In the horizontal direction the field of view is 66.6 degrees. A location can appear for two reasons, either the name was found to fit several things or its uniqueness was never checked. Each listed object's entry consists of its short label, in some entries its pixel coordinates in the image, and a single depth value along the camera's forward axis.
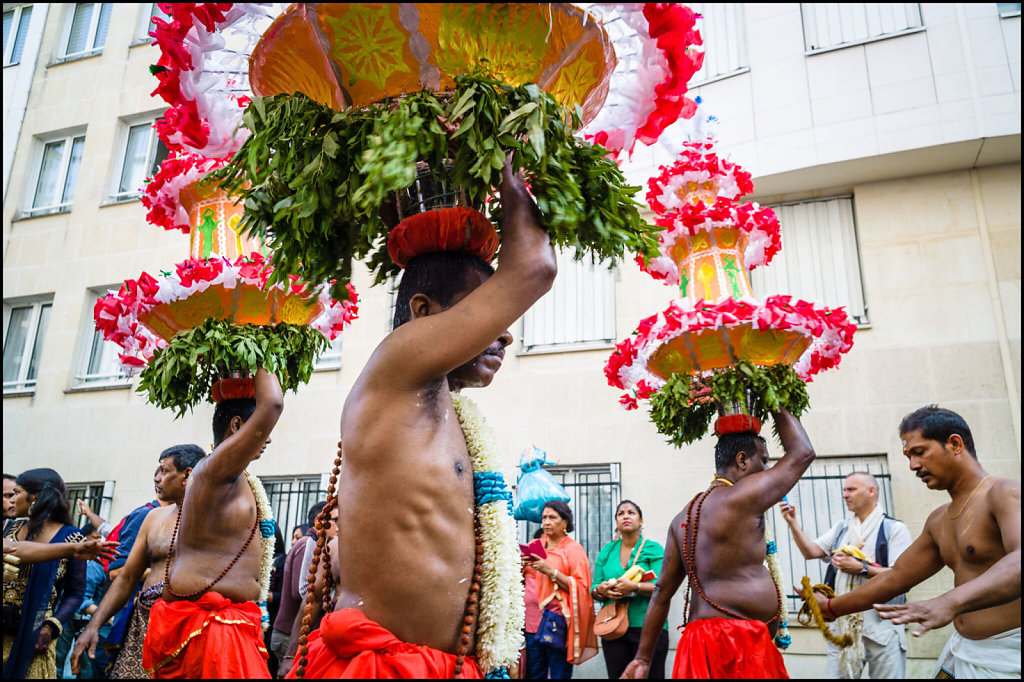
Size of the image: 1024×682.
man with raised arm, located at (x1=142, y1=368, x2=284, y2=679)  4.18
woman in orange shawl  7.50
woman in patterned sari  5.62
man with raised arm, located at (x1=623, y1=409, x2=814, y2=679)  4.68
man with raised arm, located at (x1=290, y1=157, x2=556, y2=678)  2.07
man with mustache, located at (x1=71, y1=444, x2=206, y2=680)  5.05
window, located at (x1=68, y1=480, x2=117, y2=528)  11.91
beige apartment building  8.55
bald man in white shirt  6.41
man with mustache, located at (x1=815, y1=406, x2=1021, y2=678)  3.54
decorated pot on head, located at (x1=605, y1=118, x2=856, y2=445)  5.01
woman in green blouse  7.27
